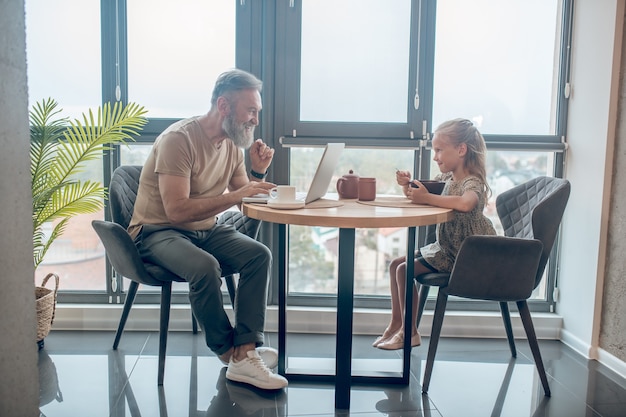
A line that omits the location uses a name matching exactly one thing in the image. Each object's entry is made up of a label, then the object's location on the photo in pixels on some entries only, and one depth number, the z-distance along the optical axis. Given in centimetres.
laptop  198
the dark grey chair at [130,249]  217
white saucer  194
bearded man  216
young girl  218
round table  179
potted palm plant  249
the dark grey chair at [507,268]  209
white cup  201
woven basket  251
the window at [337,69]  285
